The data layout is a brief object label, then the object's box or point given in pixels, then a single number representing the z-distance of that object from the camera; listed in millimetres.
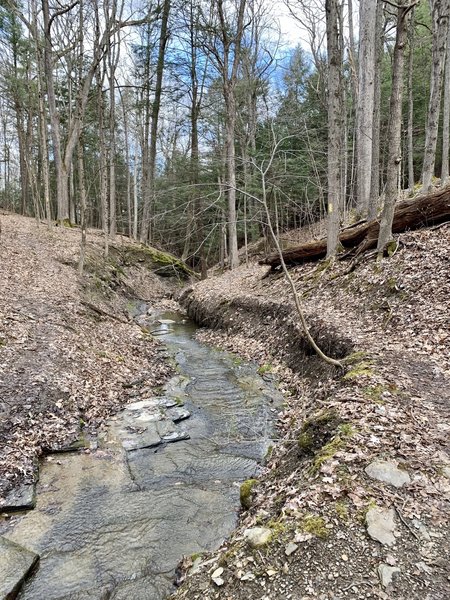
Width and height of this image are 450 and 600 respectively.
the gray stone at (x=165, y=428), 6839
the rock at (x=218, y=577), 2998
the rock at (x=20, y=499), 4613
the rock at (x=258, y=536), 3158
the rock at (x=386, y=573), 2637
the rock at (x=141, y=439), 6366
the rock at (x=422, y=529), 2934
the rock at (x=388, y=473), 3445
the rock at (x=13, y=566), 3559
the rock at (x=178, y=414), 7367
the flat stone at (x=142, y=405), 7530
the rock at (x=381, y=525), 2955
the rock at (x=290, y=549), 2992
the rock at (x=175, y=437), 6664
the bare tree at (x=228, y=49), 17688
